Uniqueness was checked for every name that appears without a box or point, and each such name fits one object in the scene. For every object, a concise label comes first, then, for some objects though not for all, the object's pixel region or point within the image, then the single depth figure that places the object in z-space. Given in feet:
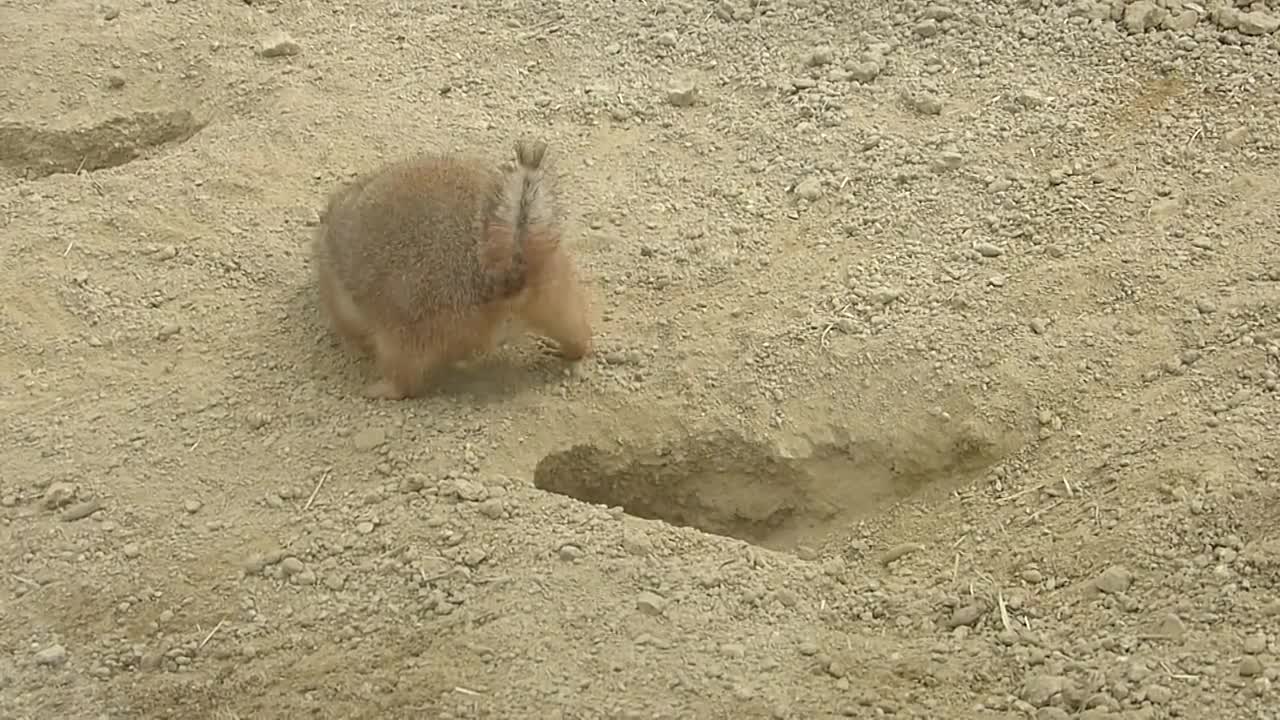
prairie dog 12.16
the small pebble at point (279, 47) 17.98
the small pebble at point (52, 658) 10.68
